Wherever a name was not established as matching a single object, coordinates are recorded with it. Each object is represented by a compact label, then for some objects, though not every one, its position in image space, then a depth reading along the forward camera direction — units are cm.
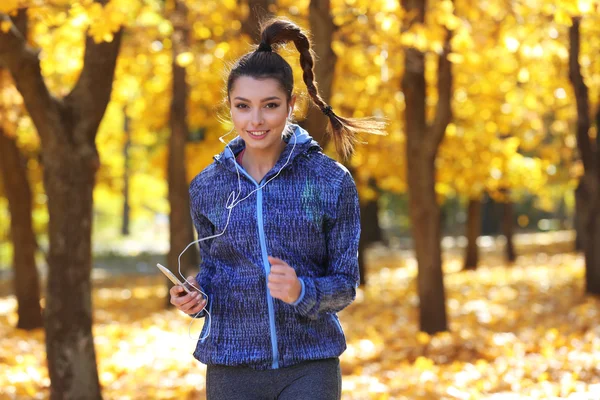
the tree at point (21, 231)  2176
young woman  518
